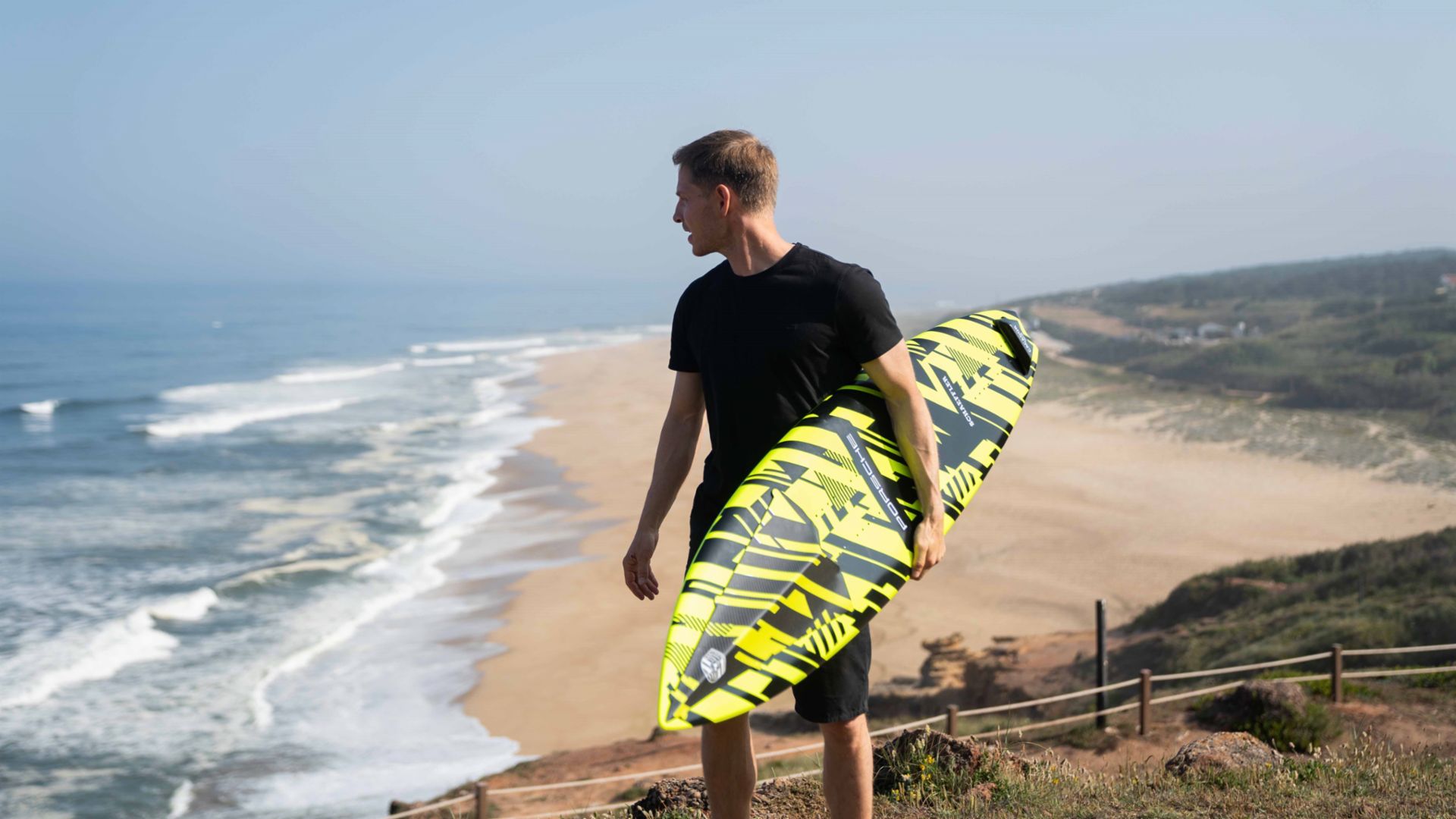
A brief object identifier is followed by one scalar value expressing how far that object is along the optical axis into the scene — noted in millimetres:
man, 2240
